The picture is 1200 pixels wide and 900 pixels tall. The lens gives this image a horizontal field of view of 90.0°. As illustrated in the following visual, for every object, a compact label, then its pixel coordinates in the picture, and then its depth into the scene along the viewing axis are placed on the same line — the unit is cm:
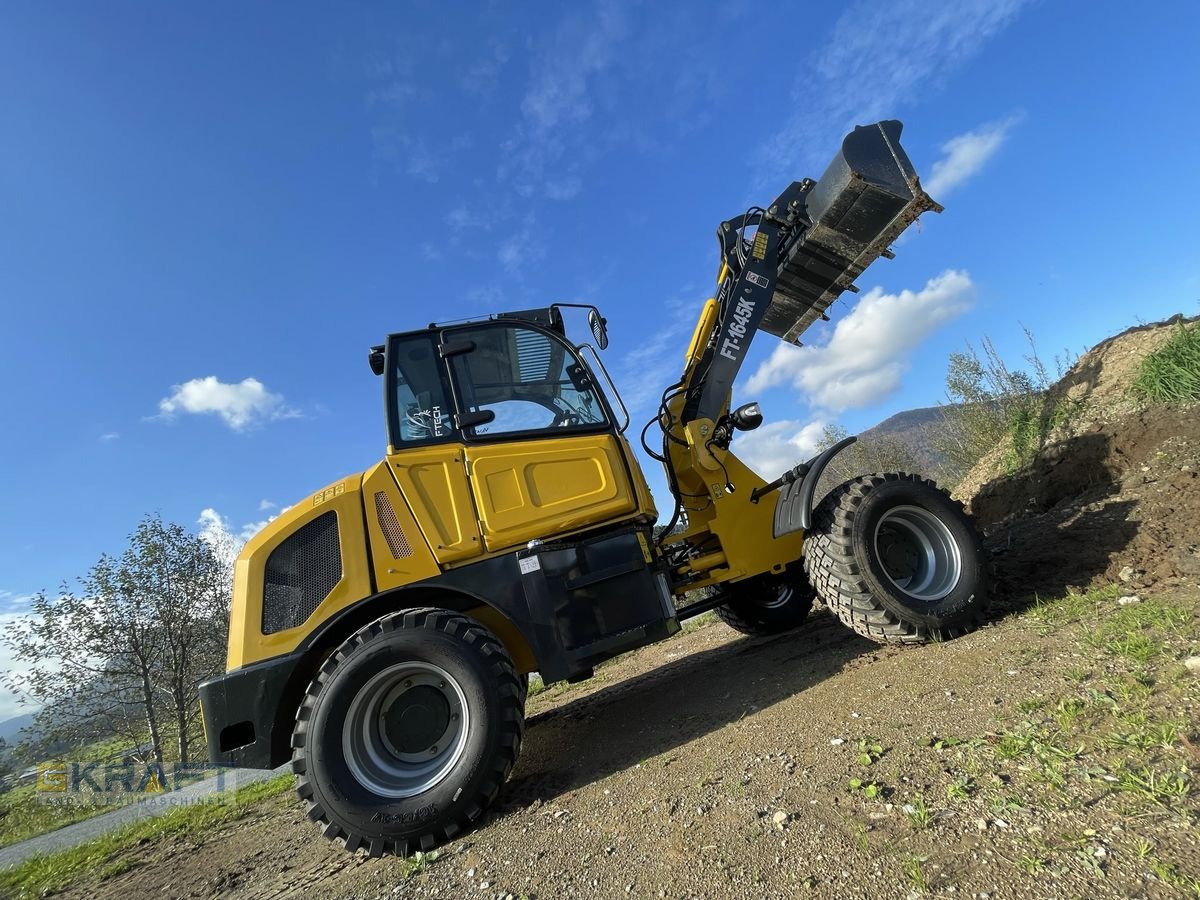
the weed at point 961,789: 218
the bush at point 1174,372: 646
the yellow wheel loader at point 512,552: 339
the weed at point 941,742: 259
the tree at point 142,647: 1652
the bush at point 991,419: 804
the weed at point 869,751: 266
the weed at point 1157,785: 187
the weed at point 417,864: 291
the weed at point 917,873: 177
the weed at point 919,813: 208
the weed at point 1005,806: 202
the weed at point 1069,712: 249
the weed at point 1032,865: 171
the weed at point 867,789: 236
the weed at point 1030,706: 271
